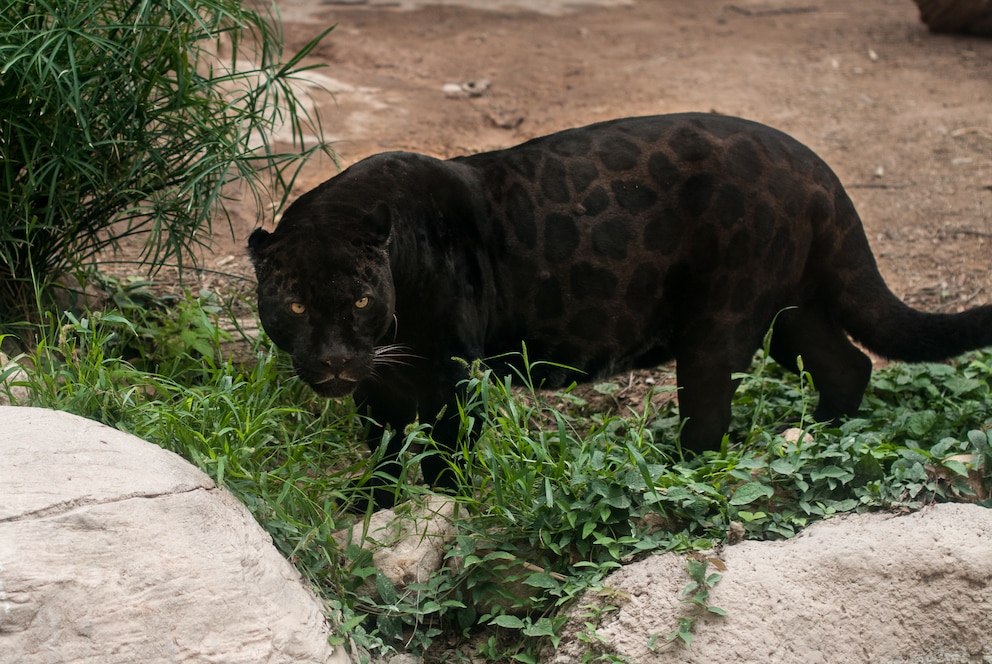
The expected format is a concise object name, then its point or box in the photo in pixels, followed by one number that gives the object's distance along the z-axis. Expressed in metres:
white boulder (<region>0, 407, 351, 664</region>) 5.66
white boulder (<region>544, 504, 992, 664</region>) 6.75
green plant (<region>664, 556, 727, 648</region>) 6.72
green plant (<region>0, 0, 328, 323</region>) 9.02
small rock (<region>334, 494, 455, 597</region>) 7.43
